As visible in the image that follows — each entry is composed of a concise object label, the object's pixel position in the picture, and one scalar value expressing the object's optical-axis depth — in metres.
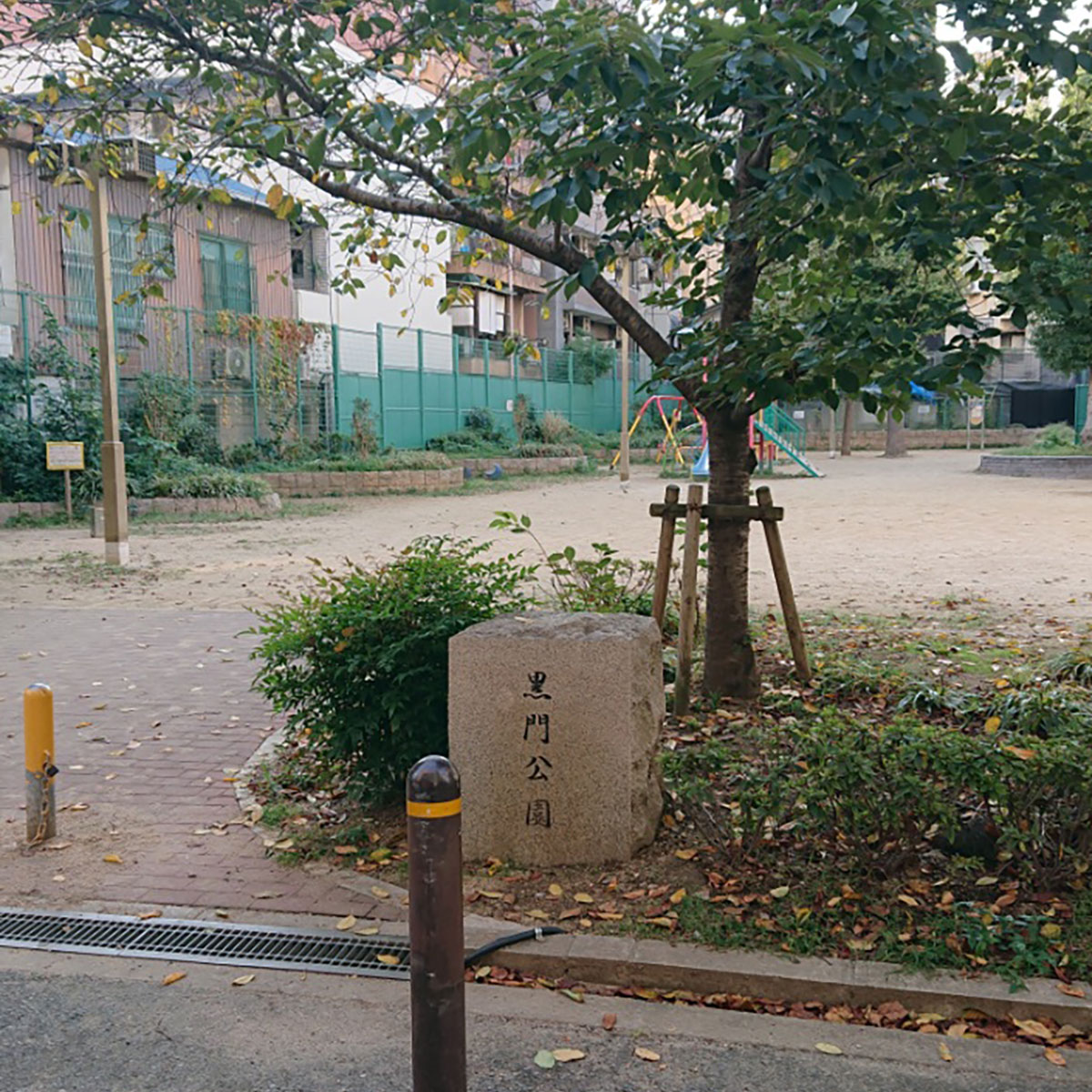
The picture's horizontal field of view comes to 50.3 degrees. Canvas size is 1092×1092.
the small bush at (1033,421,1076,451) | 35.94
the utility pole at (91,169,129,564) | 12.45
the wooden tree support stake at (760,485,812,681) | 6.95
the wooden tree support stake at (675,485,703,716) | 6.60
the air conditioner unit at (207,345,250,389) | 26.73
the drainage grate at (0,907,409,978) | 4.13
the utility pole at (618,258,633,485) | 23.98
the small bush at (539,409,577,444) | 38.38
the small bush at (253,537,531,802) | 5.21
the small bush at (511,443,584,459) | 34.69
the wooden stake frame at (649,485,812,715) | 6.63
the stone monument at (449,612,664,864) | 4.63
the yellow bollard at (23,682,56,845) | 5.15
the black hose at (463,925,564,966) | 4.05
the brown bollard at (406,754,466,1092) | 2.78
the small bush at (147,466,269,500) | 21.69
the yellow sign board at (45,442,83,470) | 17.81
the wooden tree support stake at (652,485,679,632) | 7.00
